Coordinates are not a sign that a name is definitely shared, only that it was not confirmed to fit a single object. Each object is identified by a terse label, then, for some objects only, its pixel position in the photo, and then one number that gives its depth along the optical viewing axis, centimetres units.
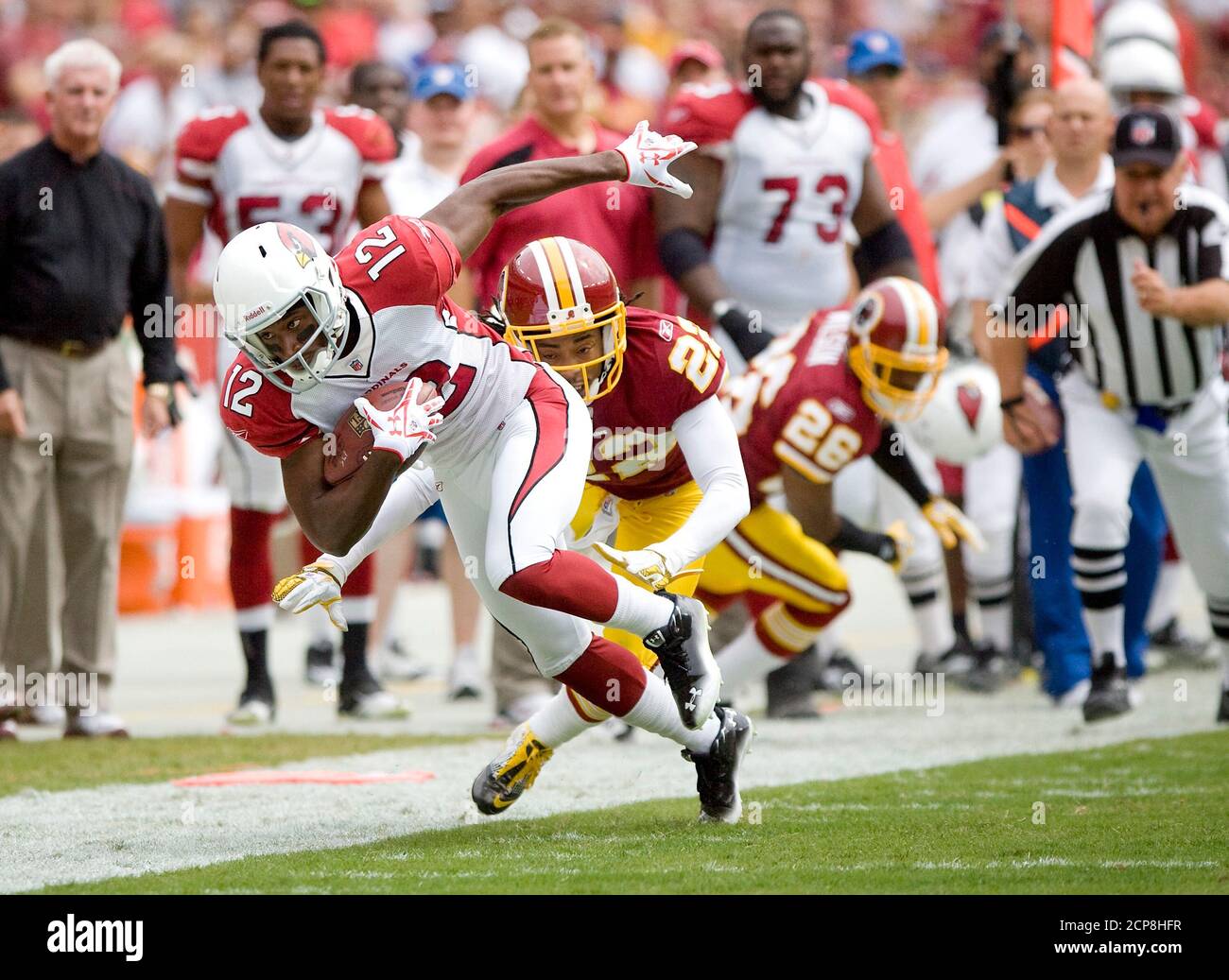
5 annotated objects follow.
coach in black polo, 1389
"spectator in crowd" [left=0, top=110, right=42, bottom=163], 1583
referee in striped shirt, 1348
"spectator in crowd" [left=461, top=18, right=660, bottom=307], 1442
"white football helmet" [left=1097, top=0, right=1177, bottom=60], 1802
